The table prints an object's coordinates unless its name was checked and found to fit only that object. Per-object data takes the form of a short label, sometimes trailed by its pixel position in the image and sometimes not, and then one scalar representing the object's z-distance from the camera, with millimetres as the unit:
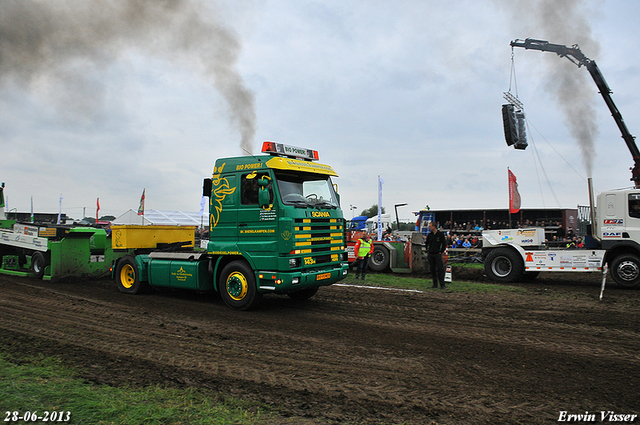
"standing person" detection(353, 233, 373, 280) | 13227
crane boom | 15534
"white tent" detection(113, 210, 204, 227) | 37438
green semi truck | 7617
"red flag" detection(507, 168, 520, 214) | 19609
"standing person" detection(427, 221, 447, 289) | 11711
